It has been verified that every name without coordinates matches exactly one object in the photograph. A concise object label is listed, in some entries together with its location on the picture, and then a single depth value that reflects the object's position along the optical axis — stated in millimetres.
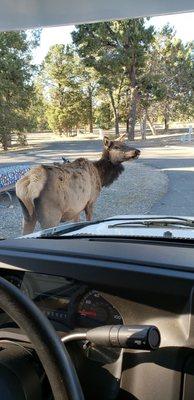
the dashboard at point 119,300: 1004
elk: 4410
